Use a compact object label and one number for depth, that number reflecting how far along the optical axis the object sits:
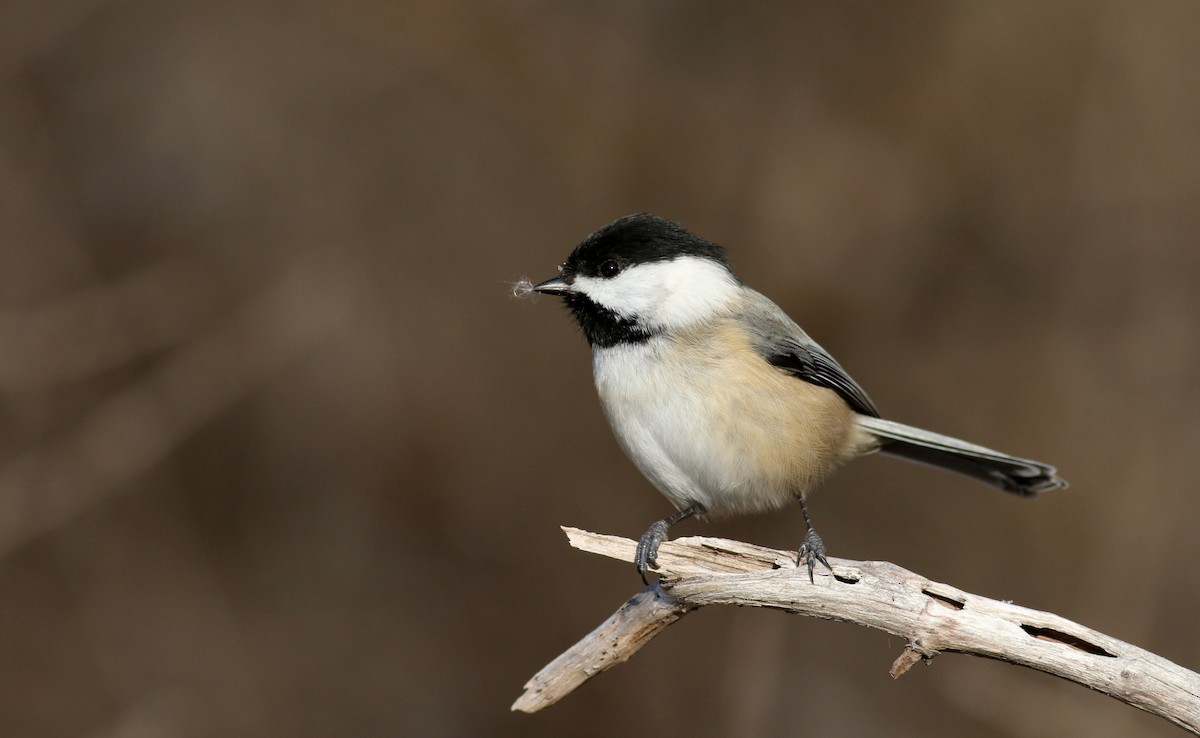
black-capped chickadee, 6.25
